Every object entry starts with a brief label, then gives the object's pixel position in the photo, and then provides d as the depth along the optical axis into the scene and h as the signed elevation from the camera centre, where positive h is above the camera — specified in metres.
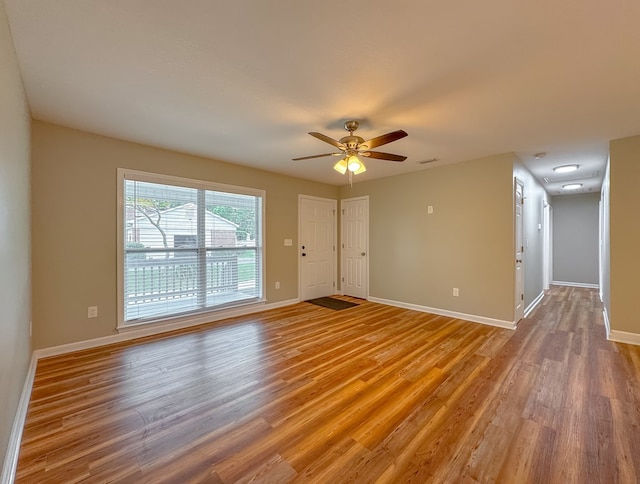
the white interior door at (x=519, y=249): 3.92 -0.14
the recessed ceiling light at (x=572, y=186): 5.75 +1.13
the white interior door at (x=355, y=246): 5.62 -0.12
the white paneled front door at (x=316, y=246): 5.36 -0.11
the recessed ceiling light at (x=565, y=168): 4.39 +1.14
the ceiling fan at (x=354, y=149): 2.61 +0.90
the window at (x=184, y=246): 3.44 -0.07
